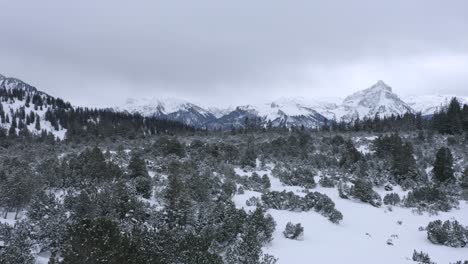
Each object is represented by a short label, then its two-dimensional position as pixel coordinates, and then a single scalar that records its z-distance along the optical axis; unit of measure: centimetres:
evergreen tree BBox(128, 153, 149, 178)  3123
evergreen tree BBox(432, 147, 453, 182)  3559
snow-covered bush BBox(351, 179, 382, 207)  3189
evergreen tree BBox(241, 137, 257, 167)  4097
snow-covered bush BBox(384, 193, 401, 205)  3170
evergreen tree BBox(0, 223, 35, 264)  1520
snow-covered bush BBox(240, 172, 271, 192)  3312
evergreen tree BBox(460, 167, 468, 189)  3388
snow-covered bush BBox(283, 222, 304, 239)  2455
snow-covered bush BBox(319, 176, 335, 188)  3501
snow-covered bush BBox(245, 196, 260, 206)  2889
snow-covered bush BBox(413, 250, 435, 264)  2259
